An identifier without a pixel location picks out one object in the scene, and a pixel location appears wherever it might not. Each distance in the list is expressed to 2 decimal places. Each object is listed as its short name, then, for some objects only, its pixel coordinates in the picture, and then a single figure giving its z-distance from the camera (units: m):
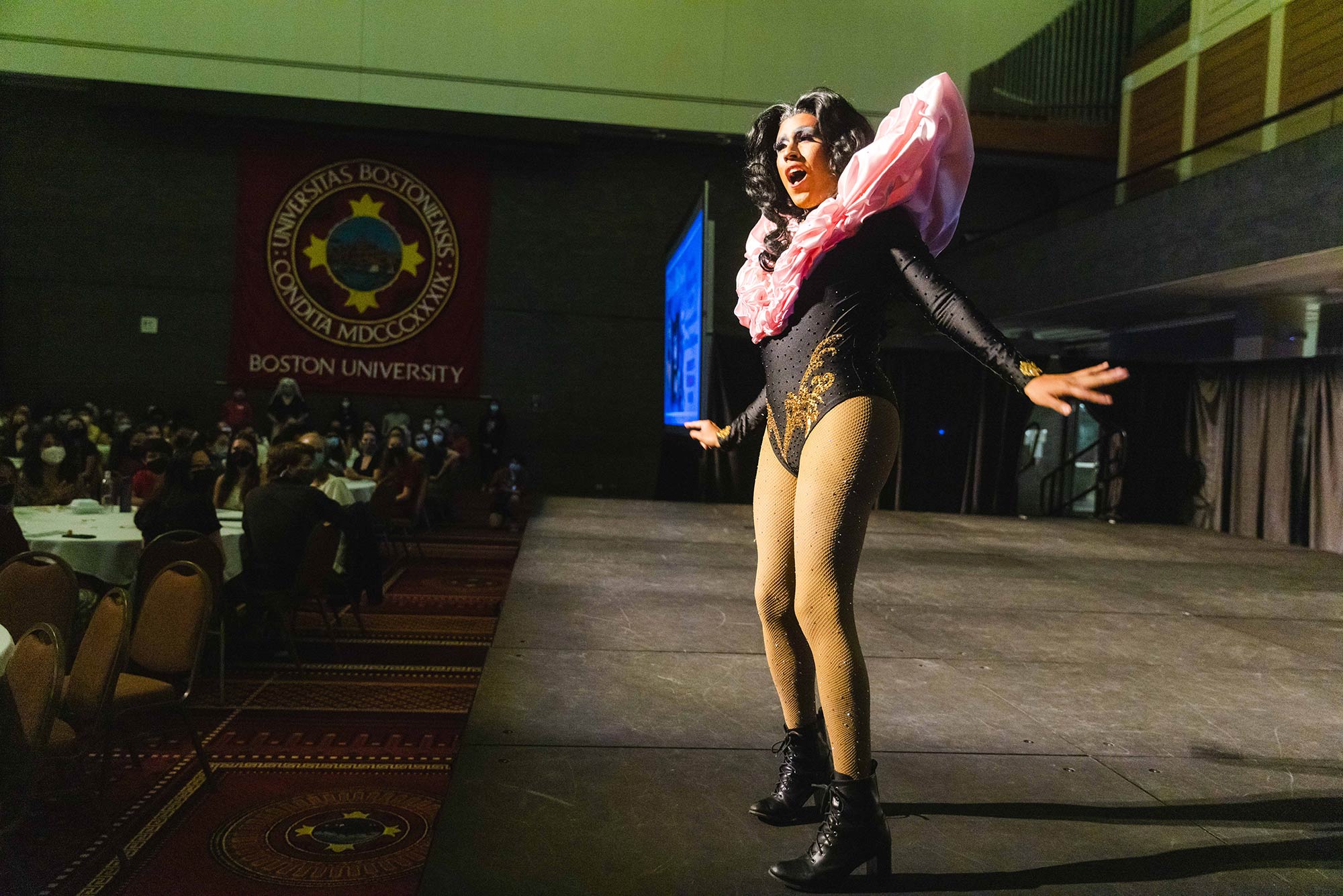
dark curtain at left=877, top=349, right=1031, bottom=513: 10.81
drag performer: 1.42
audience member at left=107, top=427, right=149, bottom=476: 6.16
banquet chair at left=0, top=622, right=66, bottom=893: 1.78
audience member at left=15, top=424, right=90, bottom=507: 4.94
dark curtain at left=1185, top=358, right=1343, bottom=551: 8.77
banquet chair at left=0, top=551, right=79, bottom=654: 2.62
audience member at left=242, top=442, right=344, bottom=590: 4.28
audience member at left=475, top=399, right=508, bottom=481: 12.23
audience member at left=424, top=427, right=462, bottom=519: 9.38
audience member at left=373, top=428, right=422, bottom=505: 7.33
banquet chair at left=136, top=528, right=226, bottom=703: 3.33
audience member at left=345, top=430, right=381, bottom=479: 7.95
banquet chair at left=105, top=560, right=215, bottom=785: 2.75
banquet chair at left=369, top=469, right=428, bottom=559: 6.32
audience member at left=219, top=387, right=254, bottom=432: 11.39
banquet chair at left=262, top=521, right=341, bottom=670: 4.20
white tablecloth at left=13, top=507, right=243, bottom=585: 3.75
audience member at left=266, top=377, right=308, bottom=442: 11.27
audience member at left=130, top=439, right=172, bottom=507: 4.88
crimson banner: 12.16
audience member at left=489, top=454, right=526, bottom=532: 9.44
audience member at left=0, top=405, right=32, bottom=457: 7.80
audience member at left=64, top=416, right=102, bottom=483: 5.52
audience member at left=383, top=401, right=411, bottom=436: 11.96
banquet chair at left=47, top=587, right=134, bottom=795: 2.29
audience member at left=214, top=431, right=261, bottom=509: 5.26
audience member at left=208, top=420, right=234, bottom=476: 6.91
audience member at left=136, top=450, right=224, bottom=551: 3.85
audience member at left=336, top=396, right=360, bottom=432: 11.50
